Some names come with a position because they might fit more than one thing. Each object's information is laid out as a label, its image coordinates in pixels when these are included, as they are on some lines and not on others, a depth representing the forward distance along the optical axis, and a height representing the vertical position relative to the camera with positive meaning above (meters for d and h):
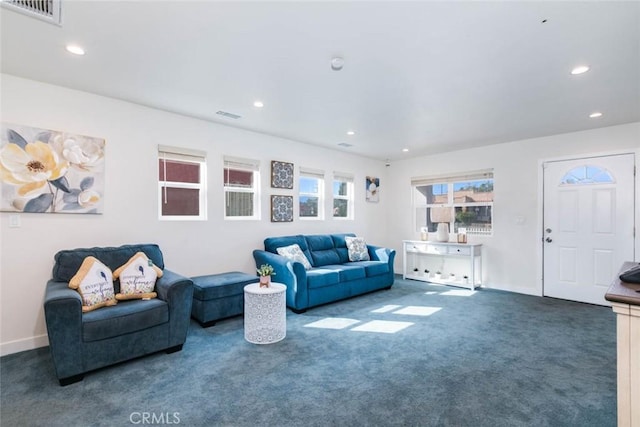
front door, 4.14 -0.17
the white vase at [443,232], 5.68 -0.36
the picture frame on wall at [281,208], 4.77 +0.08
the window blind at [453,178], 5.43 +0.66
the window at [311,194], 5.31 +0.34
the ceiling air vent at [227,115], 3.75 +1.23
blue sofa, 3.95 -0.83
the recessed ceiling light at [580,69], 2.59 +1.22
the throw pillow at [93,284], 2.53 -0.60
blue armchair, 2.21 -0.86
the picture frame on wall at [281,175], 4.76 +0.61
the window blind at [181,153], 3.72 +0.75
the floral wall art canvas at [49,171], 2.75 +0.41
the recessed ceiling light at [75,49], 2.32 +1.27
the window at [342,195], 5.87 +0.34
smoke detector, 2.45 +1.22
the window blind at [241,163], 4.30 +0.72
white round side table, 3.02 -1.02
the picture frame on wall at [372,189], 6.41 +0.50
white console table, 5.27 -0.89
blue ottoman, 3.39 -0.96
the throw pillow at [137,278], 2.81 -0.61
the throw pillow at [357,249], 5.29 -0.63
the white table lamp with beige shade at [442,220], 5.63 -0.14
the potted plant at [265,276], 3.22 -0.66
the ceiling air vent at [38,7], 1.79 +1.25
